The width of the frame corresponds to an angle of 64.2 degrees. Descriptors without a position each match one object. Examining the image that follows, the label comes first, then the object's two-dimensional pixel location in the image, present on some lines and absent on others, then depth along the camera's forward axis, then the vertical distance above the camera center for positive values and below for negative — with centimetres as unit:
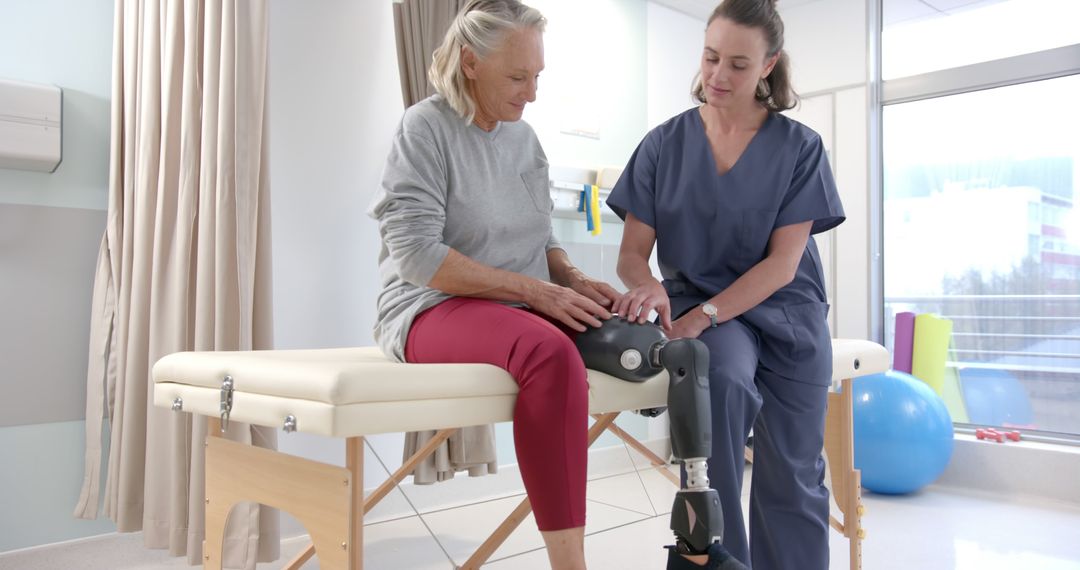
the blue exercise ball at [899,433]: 330 -53
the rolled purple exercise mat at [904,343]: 394 -22
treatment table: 125 -18
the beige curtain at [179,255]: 223 +10
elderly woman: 135 +9
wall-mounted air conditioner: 216 +42
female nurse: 177 +10
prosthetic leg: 136 -16
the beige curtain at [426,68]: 283 +75
